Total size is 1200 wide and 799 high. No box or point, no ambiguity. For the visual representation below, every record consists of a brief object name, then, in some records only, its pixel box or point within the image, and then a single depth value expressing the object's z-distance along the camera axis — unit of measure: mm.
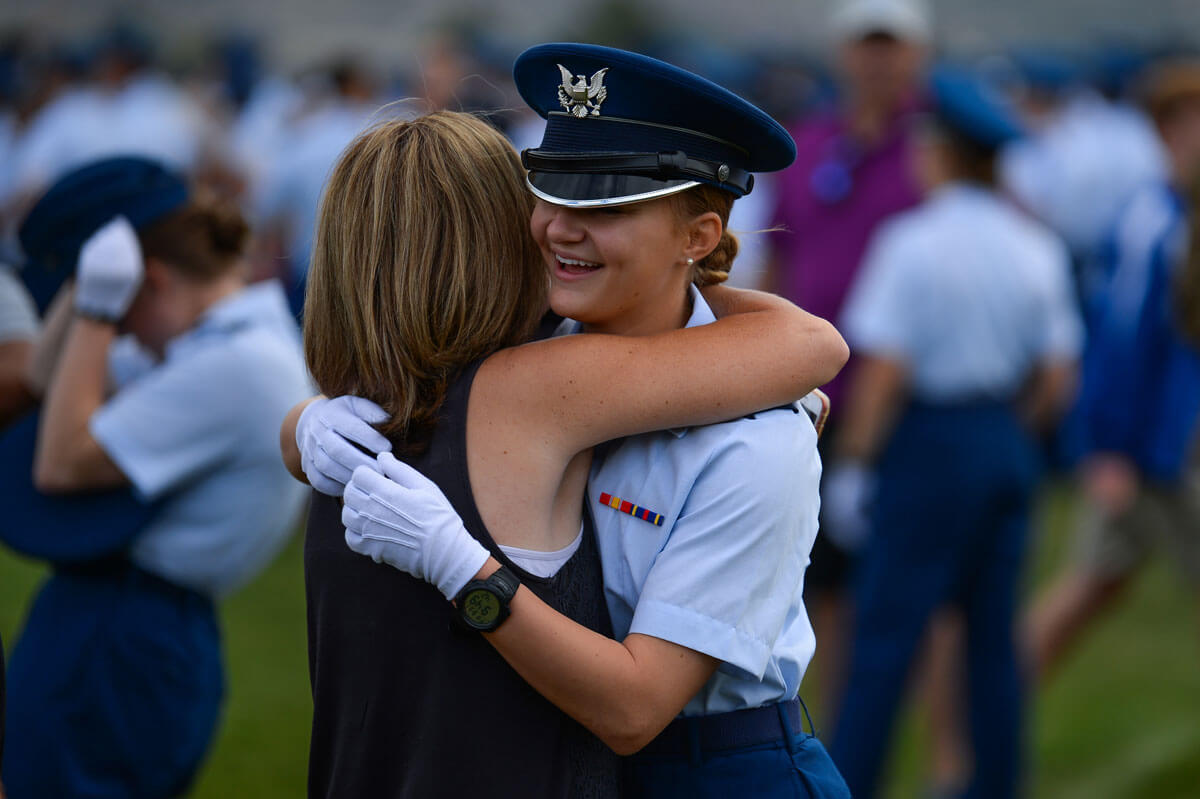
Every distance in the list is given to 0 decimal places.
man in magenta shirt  9734
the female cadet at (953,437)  8219
